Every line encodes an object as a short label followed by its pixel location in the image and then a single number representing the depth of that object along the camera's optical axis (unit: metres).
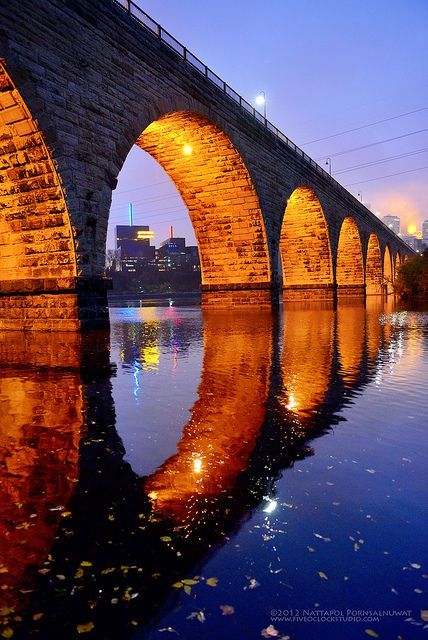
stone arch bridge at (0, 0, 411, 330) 9.21
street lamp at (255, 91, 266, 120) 25.35
